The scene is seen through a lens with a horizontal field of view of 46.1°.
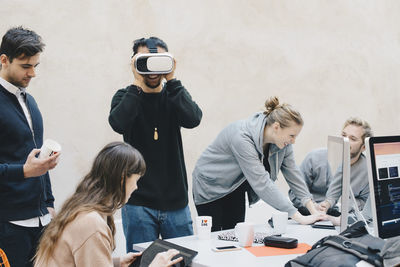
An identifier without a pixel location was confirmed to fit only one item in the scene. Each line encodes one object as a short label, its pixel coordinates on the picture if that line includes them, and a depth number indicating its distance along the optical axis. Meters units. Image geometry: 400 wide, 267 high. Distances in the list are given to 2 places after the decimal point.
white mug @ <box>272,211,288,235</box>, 2.16
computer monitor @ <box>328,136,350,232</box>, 1.91
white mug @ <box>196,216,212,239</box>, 2.05
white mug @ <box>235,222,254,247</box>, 1.93
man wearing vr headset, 2.20
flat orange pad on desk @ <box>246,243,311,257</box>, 1.82
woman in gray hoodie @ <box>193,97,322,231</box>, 2.43
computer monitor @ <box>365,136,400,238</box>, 1.72
